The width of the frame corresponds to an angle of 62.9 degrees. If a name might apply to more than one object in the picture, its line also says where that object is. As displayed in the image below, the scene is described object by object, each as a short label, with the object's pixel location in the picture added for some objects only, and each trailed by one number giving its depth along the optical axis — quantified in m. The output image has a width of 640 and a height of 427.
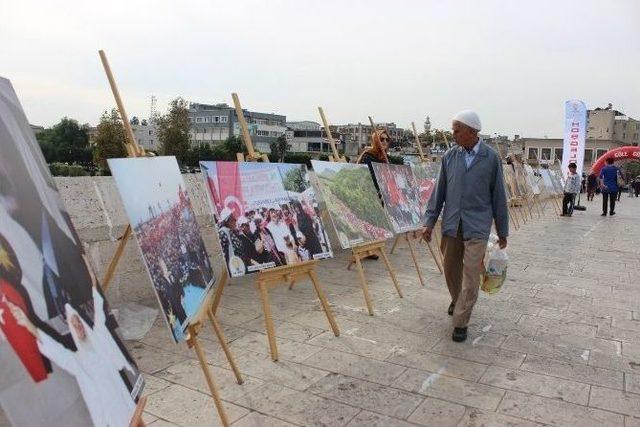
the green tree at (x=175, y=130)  57.56
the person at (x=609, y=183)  15.12
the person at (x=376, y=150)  6.88
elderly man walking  4.11
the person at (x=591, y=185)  25.07
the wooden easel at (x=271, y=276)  3.60
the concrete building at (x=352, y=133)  104.25
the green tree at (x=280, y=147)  89.61
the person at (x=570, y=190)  15.29
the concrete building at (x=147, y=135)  104.39
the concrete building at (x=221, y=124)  112.13
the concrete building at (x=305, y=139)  122.94
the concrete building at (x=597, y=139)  78.38
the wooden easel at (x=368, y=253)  4.70
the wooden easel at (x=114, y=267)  2.54
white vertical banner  21.47
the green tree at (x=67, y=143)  63.47
